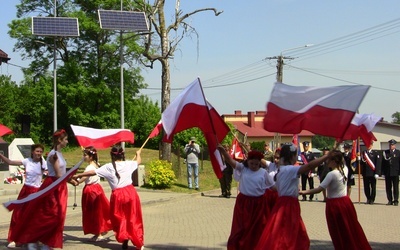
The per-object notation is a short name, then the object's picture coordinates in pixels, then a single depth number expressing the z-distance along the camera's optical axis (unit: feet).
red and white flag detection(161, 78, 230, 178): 30.45
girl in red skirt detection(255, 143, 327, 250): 24.53
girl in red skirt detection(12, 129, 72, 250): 28.58
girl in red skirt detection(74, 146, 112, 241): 37.17
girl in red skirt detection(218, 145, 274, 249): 27.48
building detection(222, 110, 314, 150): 235.81
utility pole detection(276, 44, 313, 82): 141.69
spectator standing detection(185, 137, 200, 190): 72.13
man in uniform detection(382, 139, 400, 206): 62.18
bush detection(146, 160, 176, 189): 71.72
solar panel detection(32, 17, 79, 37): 90.35
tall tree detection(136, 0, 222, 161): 83.92
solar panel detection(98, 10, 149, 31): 85.61
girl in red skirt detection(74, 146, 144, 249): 33.19
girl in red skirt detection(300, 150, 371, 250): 27.89
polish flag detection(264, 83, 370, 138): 24.30
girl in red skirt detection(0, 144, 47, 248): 33.47
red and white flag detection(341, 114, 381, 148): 33.28
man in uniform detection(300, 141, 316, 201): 66.19
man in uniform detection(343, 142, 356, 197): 61.27
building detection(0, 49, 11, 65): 95.32
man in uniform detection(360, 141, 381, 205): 63.05
